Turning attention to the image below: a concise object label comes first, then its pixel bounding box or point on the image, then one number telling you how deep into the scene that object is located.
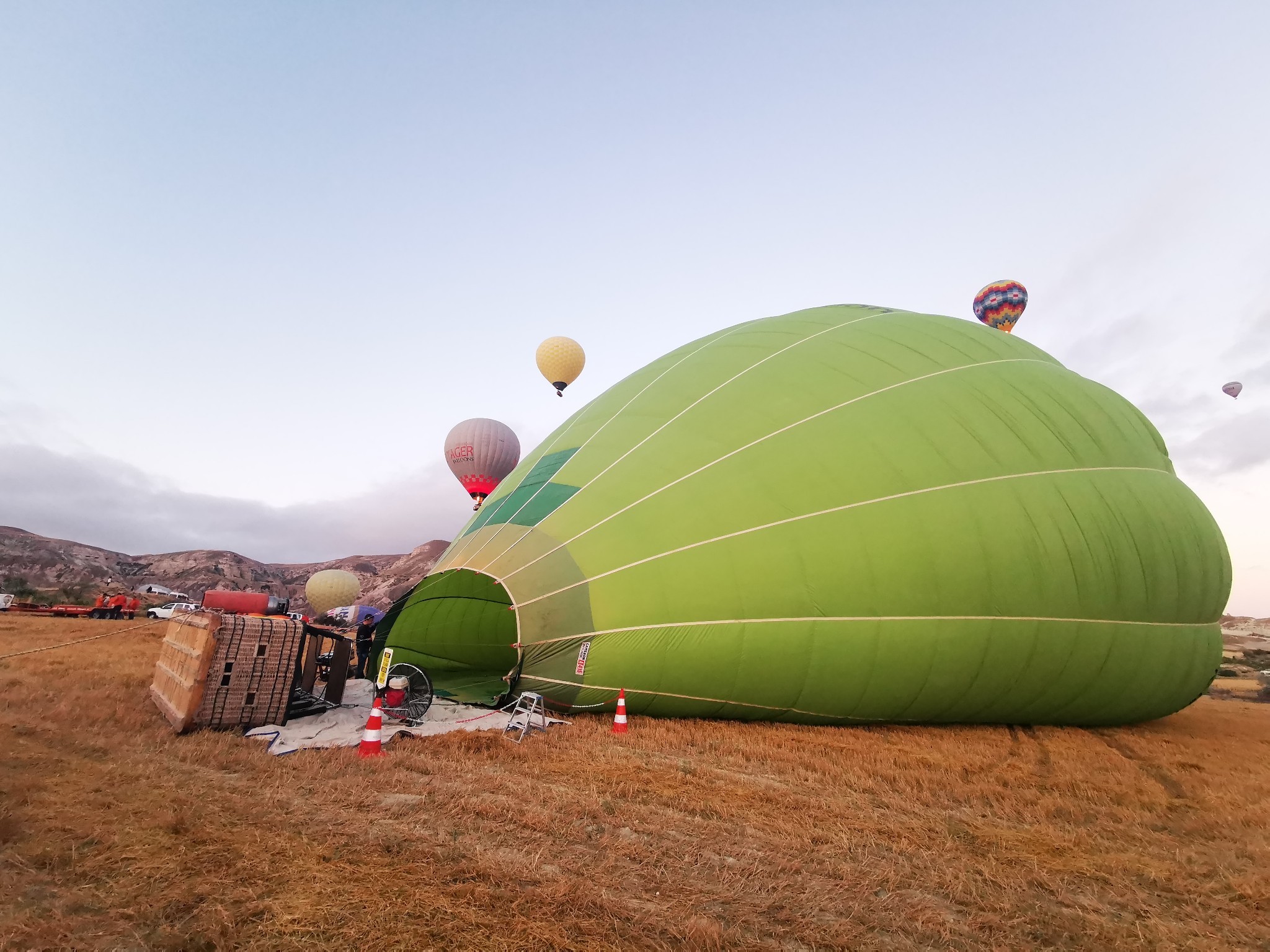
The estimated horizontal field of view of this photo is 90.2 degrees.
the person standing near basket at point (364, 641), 8.19
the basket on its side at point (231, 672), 4.38
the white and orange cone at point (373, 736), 3.98
